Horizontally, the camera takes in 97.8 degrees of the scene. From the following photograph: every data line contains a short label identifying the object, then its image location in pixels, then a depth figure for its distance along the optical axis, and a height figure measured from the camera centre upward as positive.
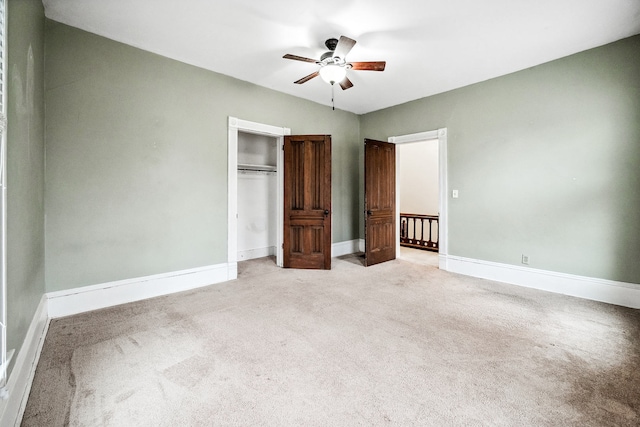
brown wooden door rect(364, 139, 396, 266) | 4.91 +0.20
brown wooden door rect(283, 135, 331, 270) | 4.69 +0.20
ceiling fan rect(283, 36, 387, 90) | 2.96 +1.61
